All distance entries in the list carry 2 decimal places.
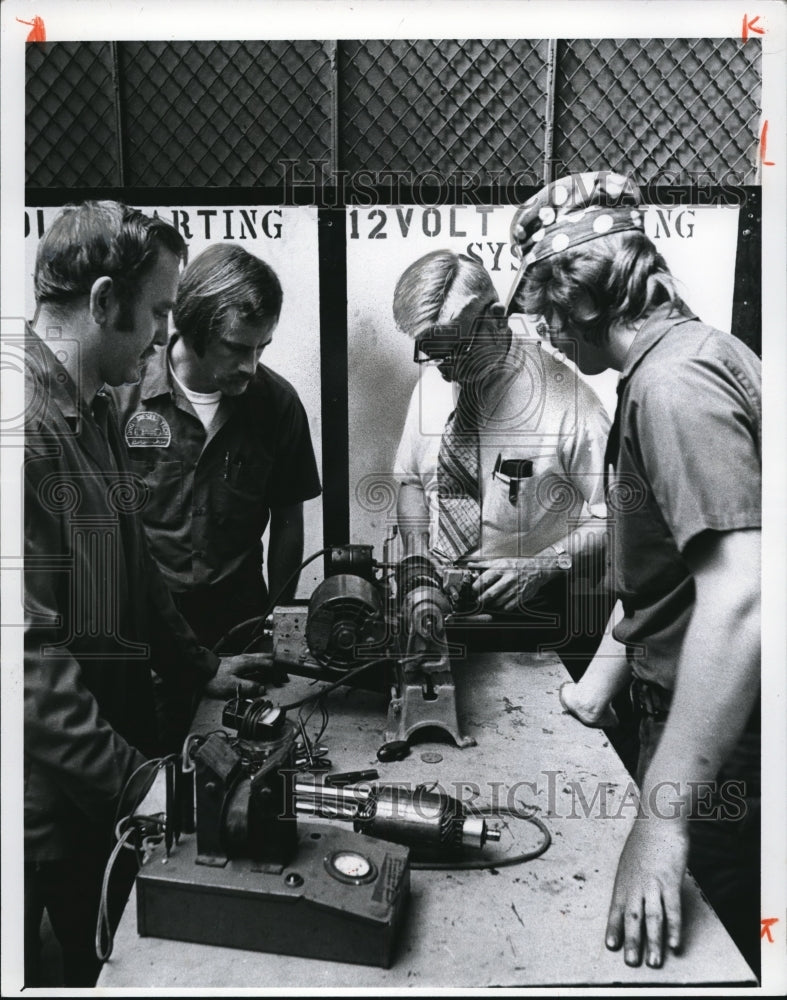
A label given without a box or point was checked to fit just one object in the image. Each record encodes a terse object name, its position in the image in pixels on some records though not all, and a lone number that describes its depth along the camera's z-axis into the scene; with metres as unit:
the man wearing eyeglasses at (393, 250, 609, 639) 1.85
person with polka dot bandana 1.67
